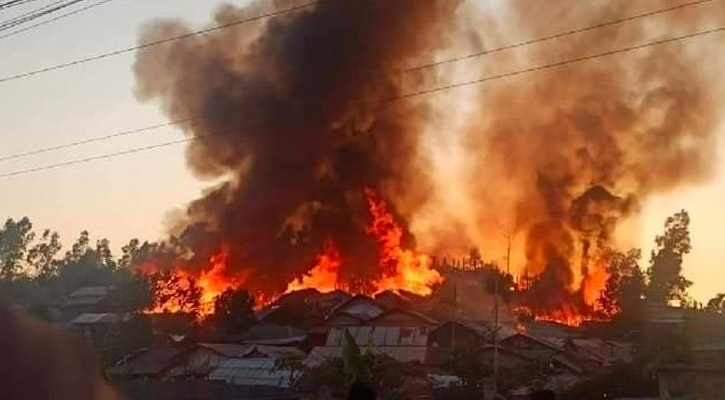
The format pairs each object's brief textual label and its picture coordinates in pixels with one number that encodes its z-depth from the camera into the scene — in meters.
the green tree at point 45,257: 96.31
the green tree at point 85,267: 87.50
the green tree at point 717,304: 64.25
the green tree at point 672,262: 68.31
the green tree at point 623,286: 59.50
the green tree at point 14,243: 93.38
